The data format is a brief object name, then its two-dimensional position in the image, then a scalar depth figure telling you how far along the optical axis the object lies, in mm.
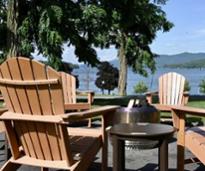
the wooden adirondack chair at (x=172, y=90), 4865
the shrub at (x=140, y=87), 16281
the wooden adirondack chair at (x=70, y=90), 4793
